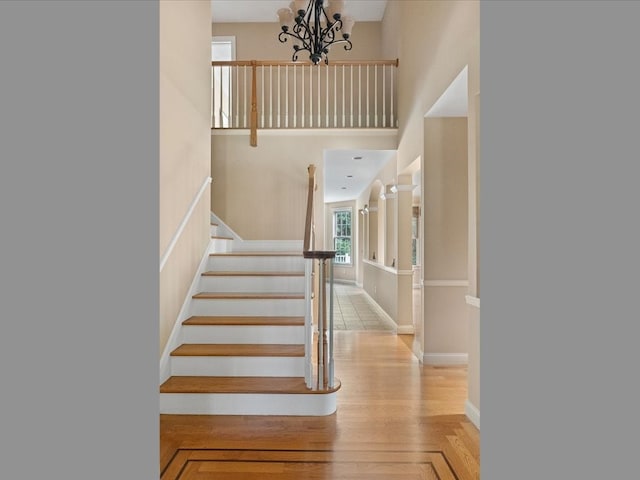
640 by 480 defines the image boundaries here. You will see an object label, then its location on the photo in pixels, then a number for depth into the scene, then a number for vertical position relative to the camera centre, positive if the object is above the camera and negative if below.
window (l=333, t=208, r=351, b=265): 12.13 +0.15
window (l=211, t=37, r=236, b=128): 5.81 +2.89
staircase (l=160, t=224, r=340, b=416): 2.68 -0.86
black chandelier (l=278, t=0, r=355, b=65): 3.01 +1.77
